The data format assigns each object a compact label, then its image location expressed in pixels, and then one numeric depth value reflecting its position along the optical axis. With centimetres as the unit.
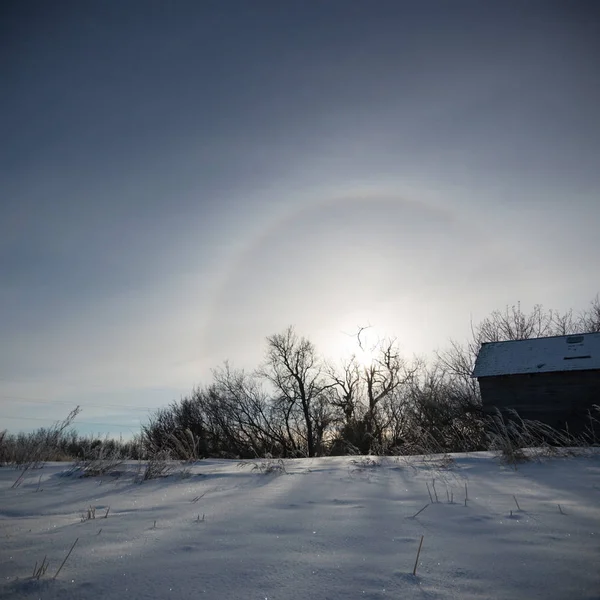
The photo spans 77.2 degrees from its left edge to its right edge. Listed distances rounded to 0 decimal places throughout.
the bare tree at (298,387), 3172
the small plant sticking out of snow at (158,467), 454
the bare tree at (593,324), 2586
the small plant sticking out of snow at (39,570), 153
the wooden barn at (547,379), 1555
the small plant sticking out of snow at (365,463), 467
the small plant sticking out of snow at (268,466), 474
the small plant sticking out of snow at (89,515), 254
